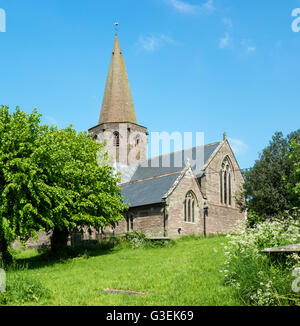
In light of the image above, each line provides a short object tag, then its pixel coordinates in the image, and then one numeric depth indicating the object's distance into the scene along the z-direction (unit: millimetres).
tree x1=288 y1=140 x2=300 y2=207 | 22444
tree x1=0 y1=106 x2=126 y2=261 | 18828
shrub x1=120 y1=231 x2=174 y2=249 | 23777
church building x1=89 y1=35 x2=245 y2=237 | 32000
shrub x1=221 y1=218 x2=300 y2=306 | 7570
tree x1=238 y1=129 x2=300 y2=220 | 30500
